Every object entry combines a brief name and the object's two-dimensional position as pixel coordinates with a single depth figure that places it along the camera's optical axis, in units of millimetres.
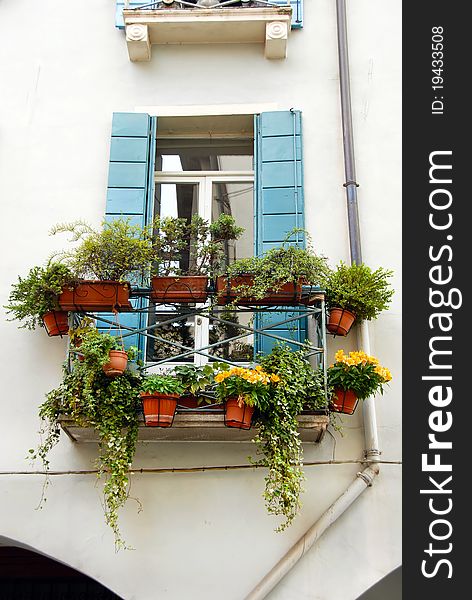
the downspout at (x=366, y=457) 5598
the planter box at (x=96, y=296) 5855
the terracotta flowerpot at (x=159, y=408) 5465
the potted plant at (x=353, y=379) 5664
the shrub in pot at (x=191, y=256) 5867
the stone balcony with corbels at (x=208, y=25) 7246
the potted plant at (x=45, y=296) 5875
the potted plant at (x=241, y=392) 5426
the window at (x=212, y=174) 6680
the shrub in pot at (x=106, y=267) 5863
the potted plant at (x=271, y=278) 5797
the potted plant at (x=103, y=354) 5531
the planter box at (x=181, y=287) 5859
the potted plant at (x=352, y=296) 6020
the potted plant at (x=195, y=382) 5672
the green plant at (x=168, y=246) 6121
